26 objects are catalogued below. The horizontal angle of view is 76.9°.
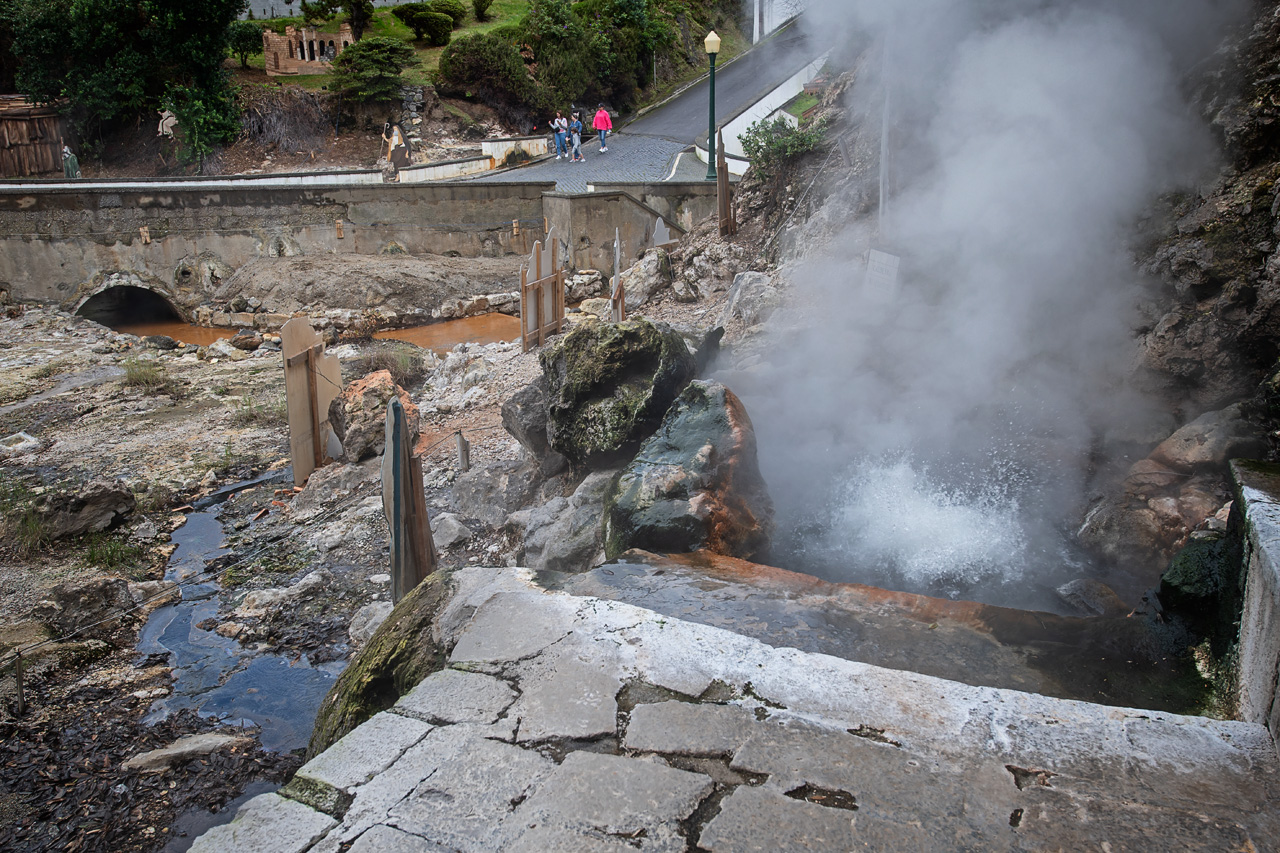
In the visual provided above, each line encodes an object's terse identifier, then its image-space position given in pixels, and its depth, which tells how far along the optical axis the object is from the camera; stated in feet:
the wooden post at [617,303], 31.09
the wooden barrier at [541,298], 30.91
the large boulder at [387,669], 9.00
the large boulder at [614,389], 15.58
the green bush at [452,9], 86.43
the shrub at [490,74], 76.07
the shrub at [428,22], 84.84
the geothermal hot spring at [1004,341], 13.39
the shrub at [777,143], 29.89
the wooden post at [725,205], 32.73
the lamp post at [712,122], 41.87
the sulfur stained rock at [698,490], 12.26
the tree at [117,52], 64.69
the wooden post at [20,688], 12.98
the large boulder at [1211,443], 11.98
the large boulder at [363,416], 24.11
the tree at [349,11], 82.69
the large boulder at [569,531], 13.65
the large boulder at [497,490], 19.27
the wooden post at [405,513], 12.75
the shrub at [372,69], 71.92
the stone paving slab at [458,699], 7.58
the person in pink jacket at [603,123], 67.46
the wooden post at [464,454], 22.22
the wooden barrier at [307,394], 23.77
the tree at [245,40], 73.23
